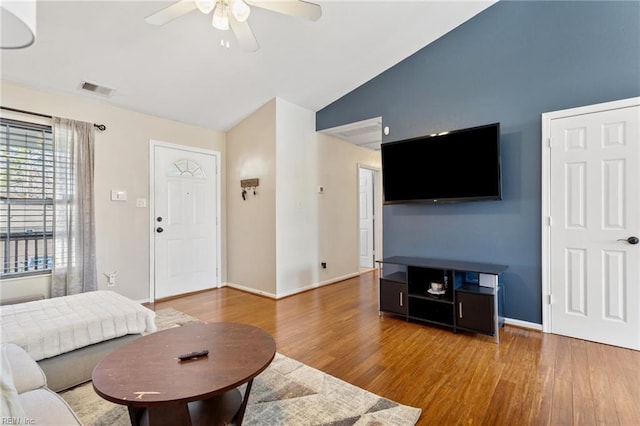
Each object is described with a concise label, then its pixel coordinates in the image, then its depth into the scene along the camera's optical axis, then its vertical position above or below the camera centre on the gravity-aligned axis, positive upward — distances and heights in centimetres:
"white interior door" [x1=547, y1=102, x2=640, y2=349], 249 -9
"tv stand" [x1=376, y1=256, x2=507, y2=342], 273 -81
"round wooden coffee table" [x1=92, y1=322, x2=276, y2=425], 126 -73
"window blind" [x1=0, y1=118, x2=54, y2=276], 292 +19
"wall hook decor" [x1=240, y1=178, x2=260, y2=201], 429 +43
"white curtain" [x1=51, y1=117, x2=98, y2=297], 315 +7
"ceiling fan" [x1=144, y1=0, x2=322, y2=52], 192 +134
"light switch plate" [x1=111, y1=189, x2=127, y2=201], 361 +24
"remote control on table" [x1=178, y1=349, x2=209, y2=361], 154 -72
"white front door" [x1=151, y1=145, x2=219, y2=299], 403 -8
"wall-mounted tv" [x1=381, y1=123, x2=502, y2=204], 298 +50
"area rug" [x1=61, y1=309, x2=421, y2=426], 167 -113
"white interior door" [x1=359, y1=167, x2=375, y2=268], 622 -10
